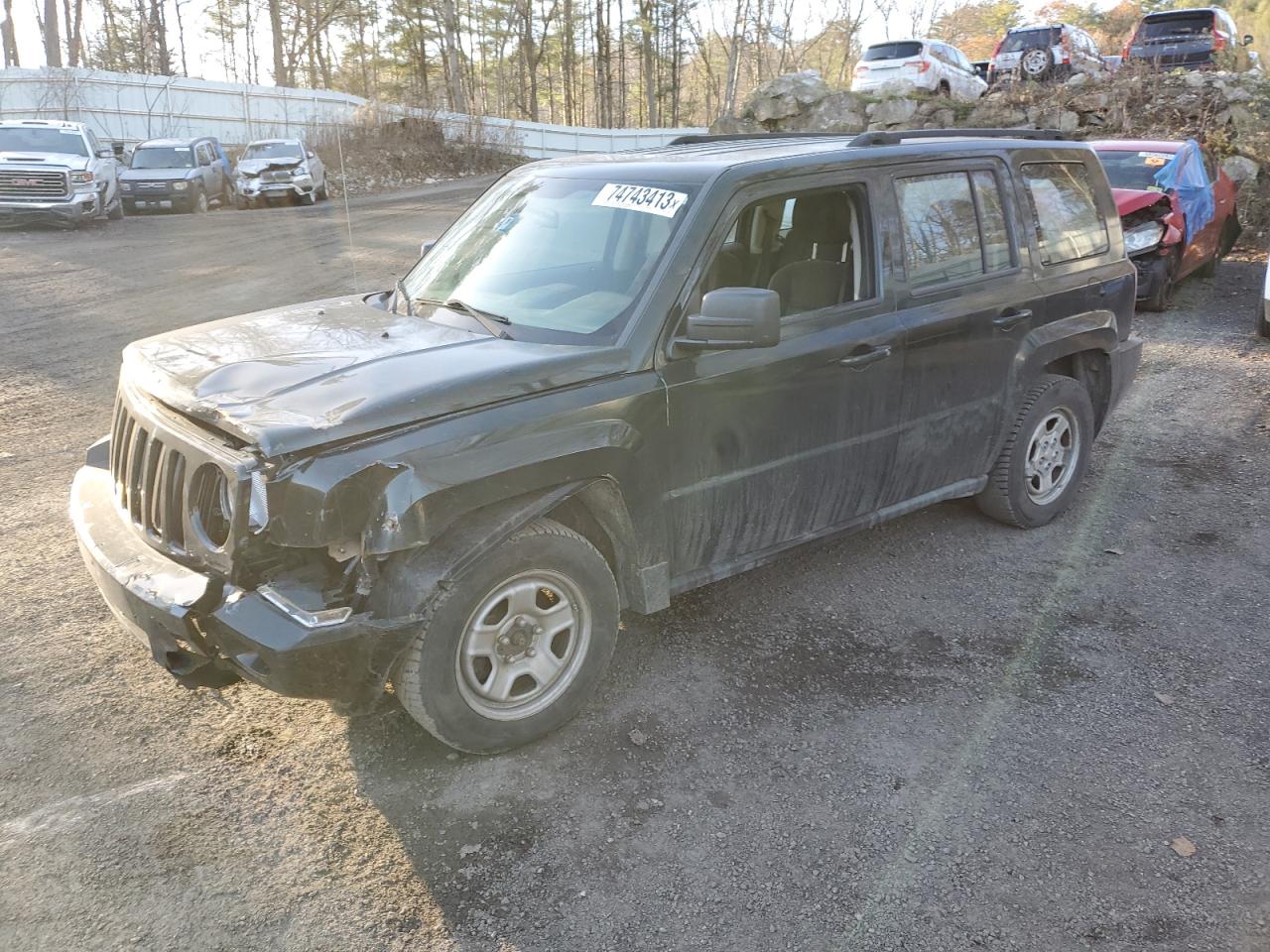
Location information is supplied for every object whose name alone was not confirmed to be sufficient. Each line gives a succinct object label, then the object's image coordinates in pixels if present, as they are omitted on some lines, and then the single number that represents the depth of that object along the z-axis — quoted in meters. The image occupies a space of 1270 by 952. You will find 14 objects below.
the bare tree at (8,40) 36.72
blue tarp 10.72
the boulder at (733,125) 23.05
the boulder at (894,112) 20.86
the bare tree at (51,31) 33.46
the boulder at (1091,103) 18.44
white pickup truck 16.94
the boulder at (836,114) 21.80
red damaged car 10.37
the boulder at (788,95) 22.67
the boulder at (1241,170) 15.29
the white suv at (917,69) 21.72
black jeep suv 2.89
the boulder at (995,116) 19.31
